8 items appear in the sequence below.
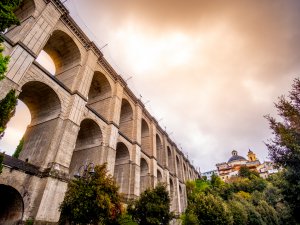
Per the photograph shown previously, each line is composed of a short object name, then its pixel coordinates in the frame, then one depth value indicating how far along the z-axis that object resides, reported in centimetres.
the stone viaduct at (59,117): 1188
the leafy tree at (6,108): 826
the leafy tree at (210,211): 1933
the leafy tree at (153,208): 1498
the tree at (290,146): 1452
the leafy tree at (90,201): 1030
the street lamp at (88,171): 1085
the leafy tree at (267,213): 3212
